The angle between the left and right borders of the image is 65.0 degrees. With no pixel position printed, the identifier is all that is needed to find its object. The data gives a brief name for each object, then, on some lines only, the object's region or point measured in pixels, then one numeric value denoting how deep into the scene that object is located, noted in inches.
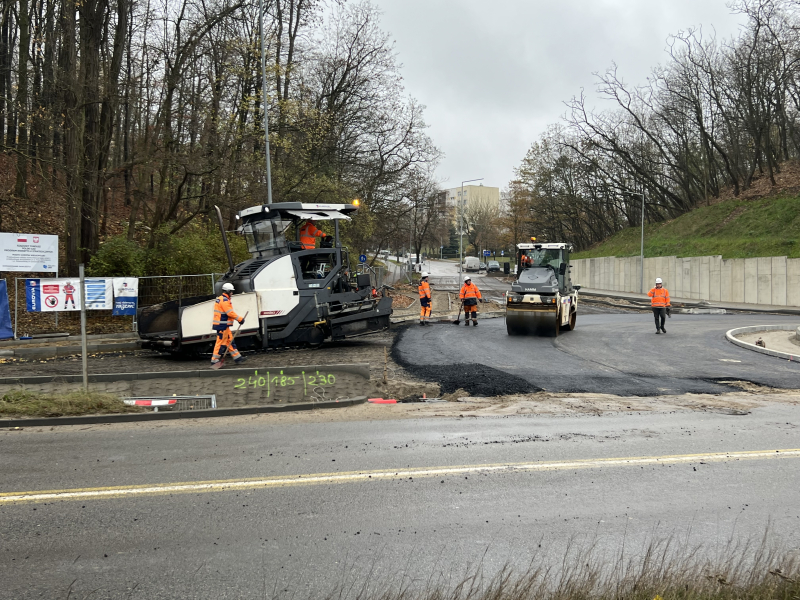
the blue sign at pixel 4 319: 621.6
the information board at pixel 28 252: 622.5
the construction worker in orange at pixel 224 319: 507.8
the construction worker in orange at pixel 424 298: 869.8
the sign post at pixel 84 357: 352.5
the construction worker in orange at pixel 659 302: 775.1
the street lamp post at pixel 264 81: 821.5
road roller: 733.3
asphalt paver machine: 549.4
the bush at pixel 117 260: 761.0
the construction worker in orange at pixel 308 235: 644.7
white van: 3154.5
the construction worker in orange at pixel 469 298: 856.3
